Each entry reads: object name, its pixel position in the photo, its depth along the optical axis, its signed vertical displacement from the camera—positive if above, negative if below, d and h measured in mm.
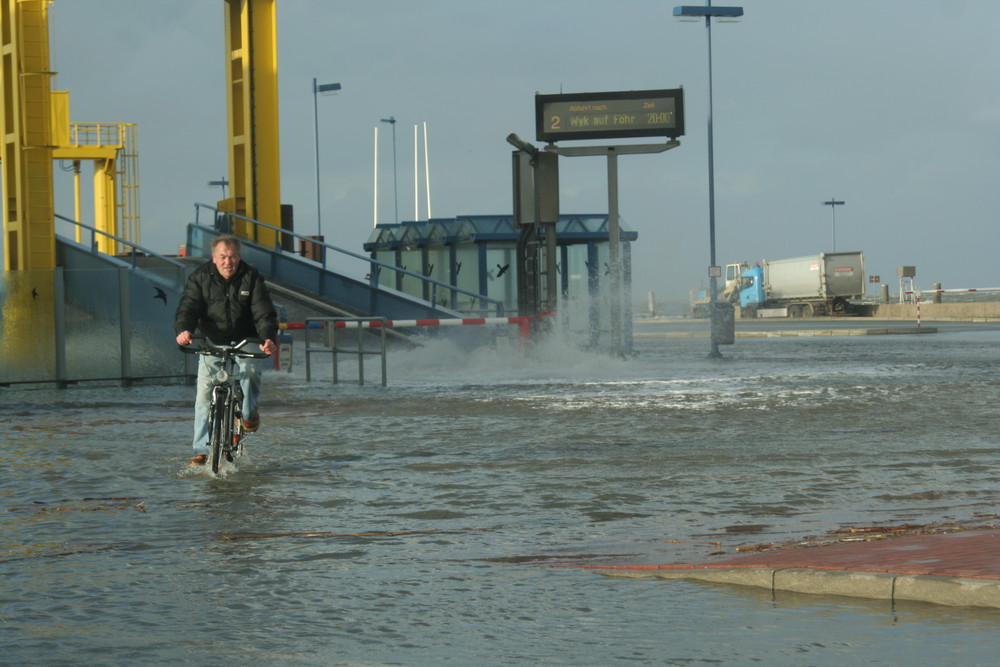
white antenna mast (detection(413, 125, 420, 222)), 74225 +5912
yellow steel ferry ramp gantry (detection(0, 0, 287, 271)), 23031 +3567
